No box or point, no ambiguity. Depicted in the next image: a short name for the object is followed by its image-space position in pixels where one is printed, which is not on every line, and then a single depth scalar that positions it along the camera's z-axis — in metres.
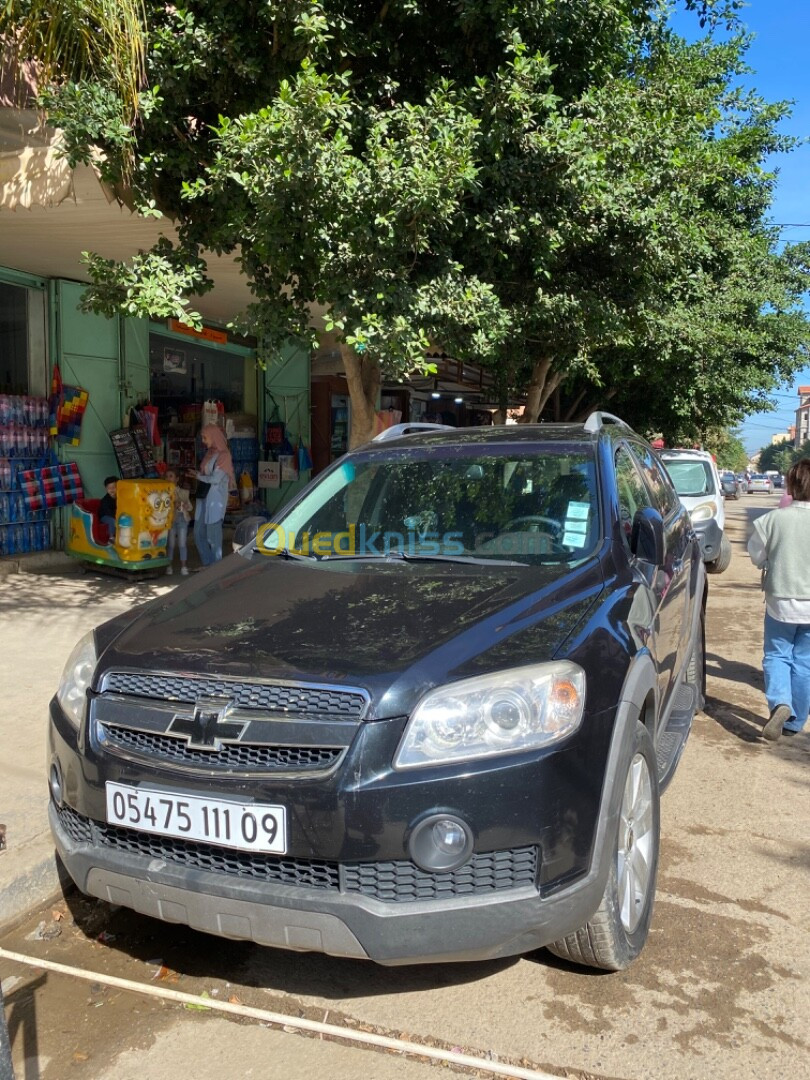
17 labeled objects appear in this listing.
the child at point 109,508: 9.72
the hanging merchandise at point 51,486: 10.13
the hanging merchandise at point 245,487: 14.50
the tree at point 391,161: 5.52
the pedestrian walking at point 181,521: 10.06
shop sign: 12.54
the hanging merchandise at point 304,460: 15.40
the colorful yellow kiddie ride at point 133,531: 9.30
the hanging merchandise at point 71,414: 10.51
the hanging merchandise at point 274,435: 15.06
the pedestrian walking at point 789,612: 5.07
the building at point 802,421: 136.85
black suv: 2.26
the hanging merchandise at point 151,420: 11.52
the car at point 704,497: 11.04
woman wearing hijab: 9.67
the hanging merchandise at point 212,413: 13.26
